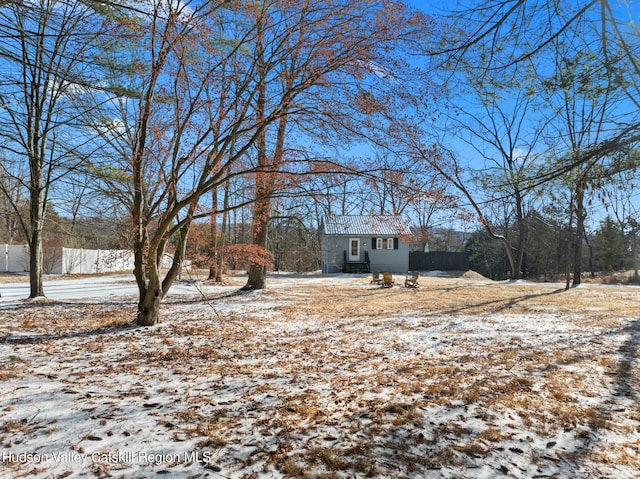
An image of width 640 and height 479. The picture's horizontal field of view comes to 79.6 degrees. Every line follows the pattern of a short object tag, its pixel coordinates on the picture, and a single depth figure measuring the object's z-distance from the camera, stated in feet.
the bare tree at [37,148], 28.10
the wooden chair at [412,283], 54.54
